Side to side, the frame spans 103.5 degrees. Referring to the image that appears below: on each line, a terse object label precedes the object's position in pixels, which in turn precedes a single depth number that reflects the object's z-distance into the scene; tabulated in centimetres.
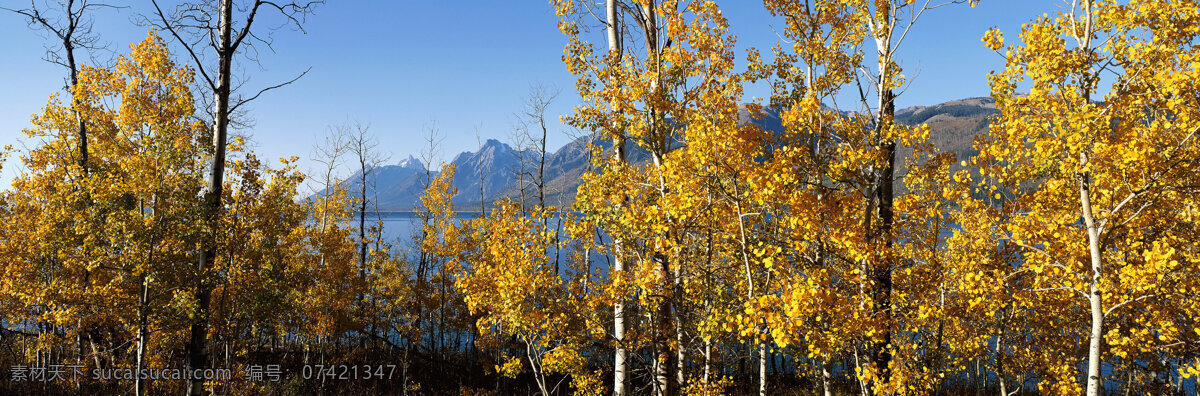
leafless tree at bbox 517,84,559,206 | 2109
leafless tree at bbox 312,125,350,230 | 2521
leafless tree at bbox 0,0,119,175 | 1387
